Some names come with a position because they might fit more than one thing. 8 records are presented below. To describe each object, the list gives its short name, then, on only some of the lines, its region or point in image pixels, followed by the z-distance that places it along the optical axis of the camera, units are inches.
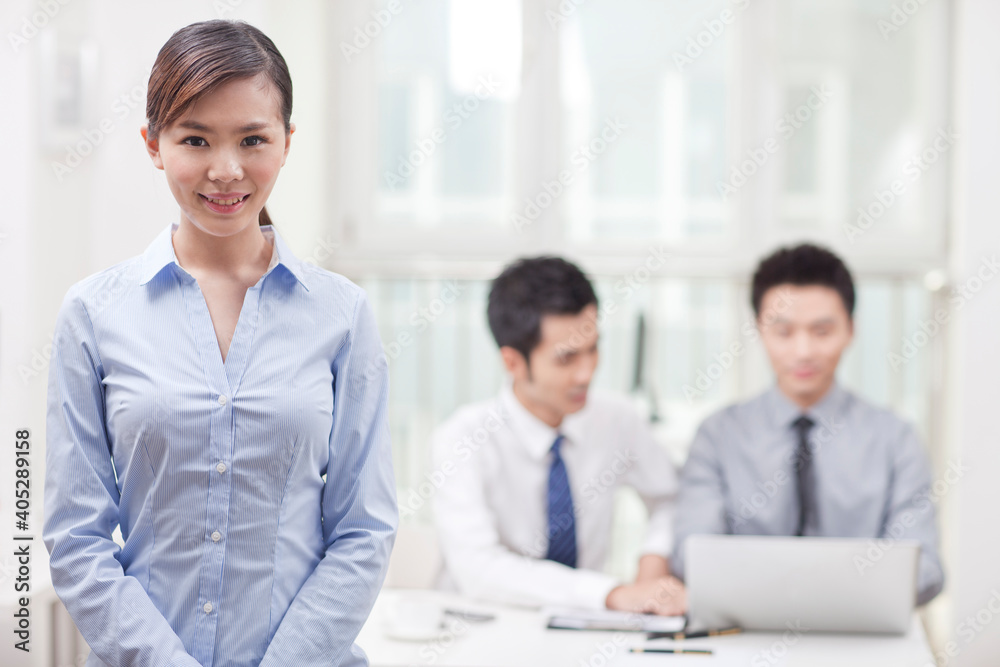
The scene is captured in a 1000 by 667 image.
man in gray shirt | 198.0
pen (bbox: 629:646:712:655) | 177.6
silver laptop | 177.6
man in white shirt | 196.6
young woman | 160.1
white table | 177.0
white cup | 180.3
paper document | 181.5
